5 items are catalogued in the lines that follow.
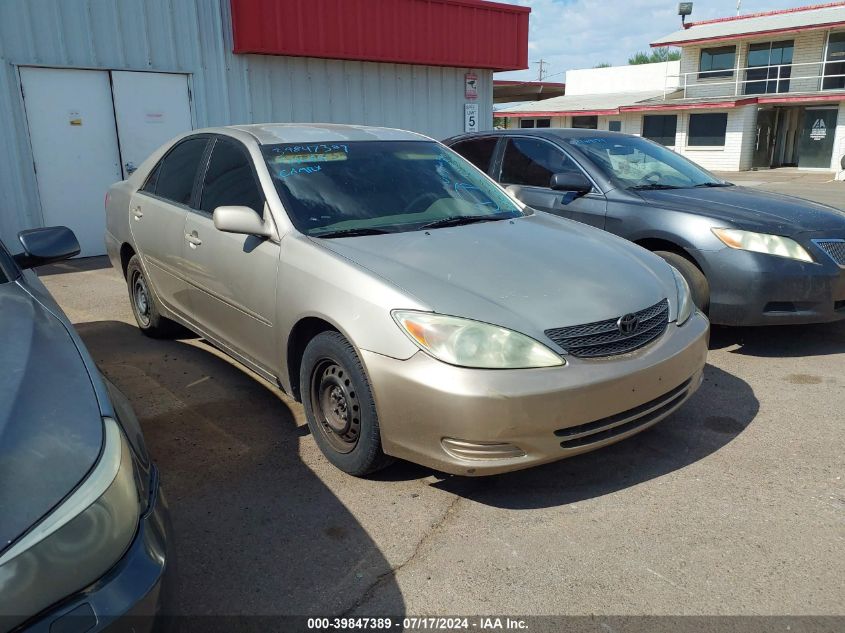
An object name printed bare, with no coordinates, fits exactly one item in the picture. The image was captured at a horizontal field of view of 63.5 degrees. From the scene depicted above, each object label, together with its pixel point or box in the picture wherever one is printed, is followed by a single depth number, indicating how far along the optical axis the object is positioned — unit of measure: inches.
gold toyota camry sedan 105.9
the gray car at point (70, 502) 55.9
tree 3190.7
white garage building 337.1
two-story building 1155.3
